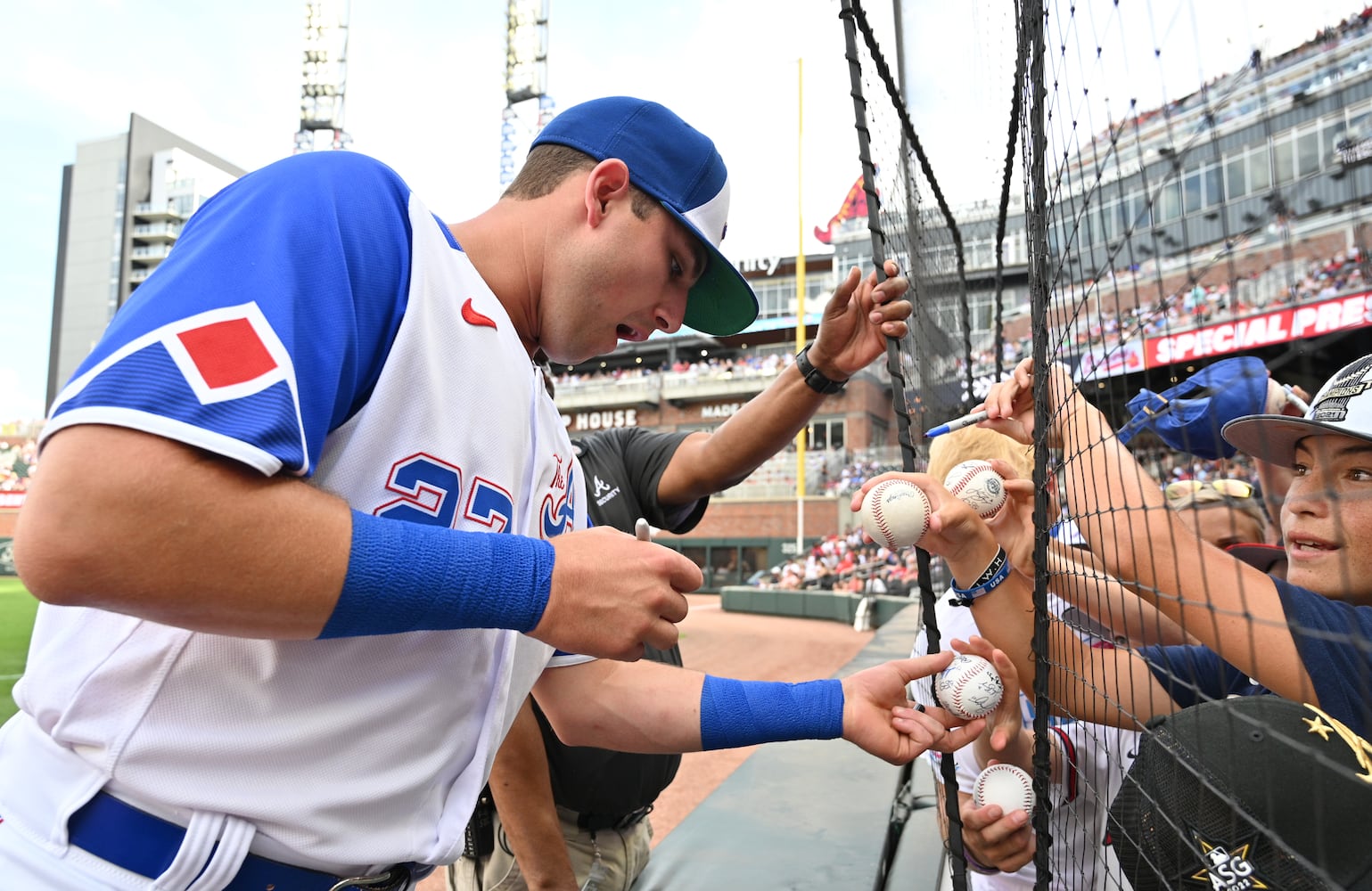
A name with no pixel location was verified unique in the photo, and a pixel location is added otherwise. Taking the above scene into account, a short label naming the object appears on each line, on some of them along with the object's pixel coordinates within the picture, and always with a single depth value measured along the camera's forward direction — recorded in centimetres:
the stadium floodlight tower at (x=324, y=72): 3900
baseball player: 70
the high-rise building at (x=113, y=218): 5072
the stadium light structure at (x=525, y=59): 3838
